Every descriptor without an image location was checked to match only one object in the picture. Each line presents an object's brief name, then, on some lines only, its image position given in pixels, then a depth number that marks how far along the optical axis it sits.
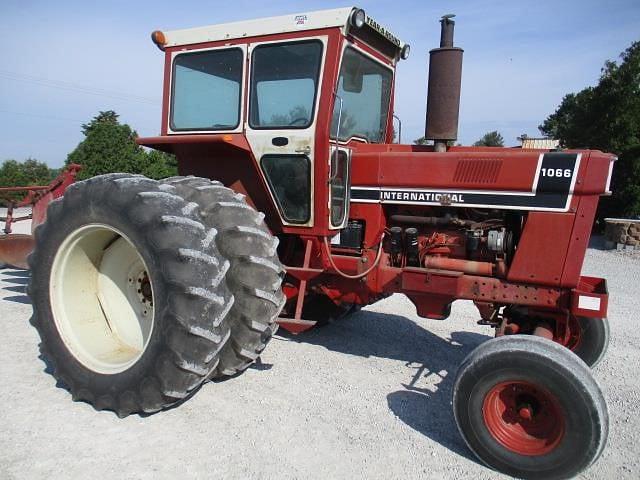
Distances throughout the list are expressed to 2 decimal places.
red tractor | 3.00
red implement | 5.52
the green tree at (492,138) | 46.80
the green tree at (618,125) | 15.07
